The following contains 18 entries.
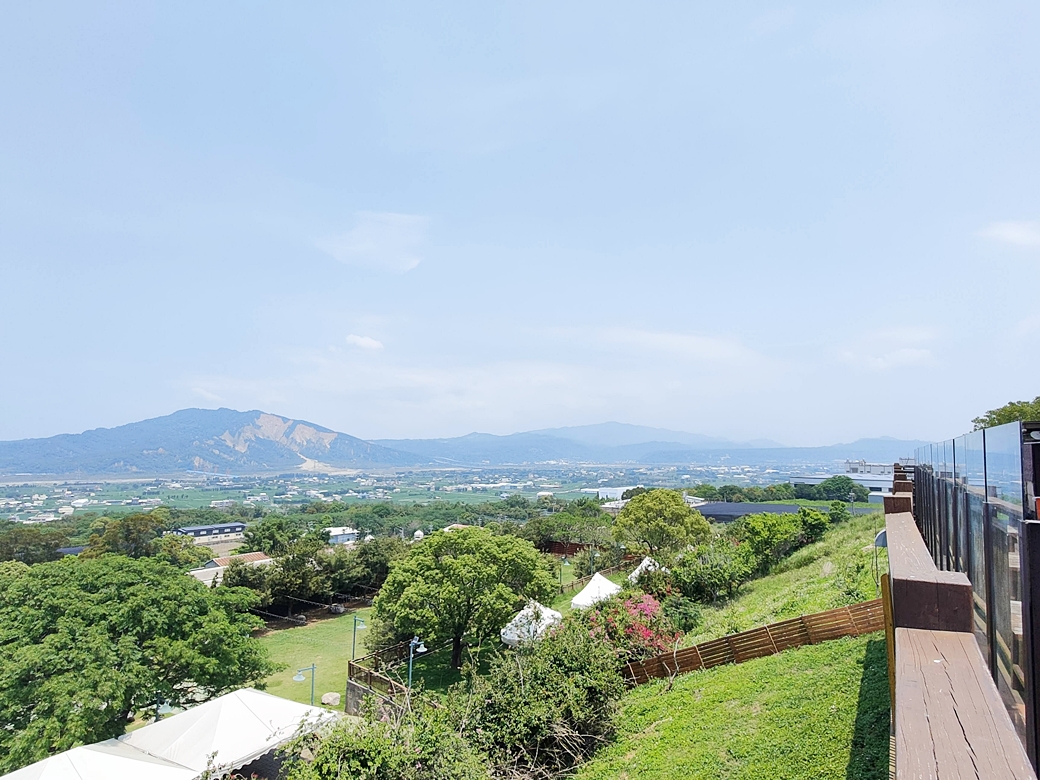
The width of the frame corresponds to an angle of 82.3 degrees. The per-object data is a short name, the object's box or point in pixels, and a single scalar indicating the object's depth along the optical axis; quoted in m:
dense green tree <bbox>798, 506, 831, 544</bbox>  23.52
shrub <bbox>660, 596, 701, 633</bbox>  13.11
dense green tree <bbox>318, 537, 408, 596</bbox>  29.80
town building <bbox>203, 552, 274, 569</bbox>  37.47
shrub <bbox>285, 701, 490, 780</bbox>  5.73
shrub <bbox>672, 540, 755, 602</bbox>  15.50
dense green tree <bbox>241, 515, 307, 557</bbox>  39.67
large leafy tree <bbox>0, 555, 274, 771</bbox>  11.31
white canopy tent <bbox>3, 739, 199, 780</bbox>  8.73
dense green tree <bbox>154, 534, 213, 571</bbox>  36.75
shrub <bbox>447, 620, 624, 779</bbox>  7.20
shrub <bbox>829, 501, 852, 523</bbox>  31.73
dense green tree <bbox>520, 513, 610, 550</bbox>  36.11
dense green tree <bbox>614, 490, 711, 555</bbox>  26.84
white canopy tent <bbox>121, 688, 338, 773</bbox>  9.80
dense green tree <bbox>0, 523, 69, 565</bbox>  40.56
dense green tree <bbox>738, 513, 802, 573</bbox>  20.28
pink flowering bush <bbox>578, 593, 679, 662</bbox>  9.92
